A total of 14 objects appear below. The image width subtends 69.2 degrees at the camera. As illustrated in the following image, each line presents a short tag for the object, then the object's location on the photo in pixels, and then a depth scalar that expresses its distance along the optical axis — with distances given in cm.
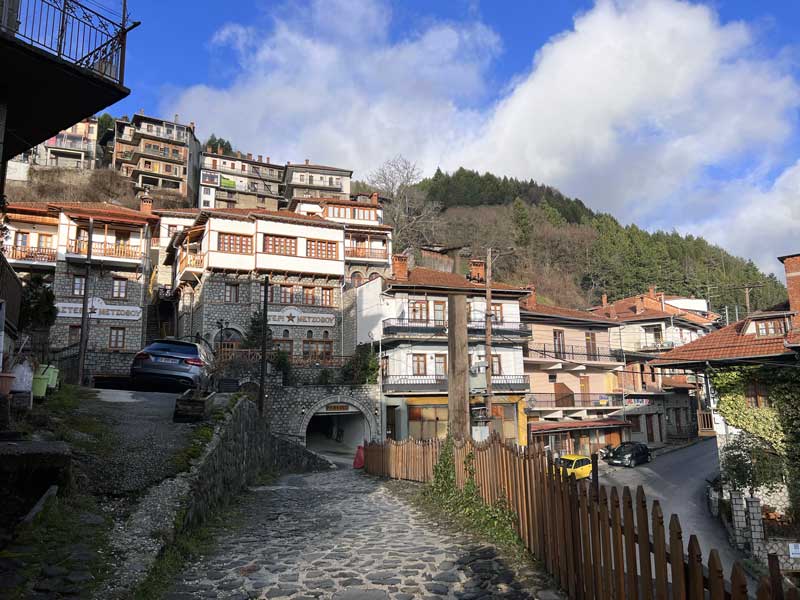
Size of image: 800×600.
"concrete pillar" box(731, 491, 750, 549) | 1862
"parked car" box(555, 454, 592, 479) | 2948
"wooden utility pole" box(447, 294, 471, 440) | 1149
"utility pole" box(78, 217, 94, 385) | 2378
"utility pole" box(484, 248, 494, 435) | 1992
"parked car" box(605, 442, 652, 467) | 3488
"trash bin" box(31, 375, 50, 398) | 1095
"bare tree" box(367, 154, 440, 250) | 5912
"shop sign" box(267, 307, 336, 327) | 3691
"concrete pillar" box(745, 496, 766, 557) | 1780
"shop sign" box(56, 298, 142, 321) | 3478
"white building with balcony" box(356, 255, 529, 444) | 3441
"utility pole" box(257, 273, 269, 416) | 2637
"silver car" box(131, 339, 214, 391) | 1611
